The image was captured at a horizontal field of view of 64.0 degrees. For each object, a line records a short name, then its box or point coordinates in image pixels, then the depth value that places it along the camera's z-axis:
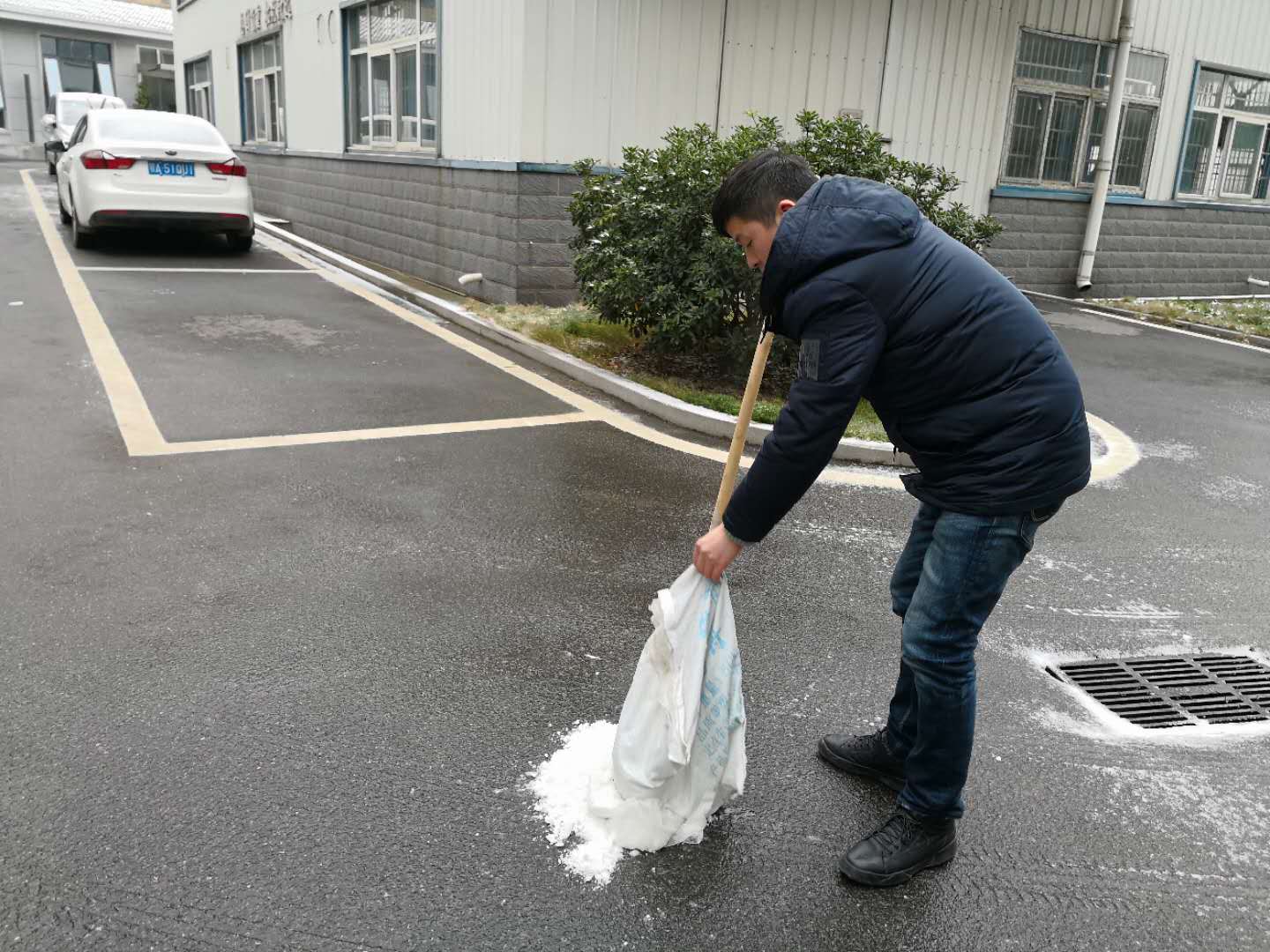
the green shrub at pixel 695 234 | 7.13
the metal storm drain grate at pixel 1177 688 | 3.49
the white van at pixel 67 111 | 22.61
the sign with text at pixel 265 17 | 15.32
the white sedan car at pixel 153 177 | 11.60
